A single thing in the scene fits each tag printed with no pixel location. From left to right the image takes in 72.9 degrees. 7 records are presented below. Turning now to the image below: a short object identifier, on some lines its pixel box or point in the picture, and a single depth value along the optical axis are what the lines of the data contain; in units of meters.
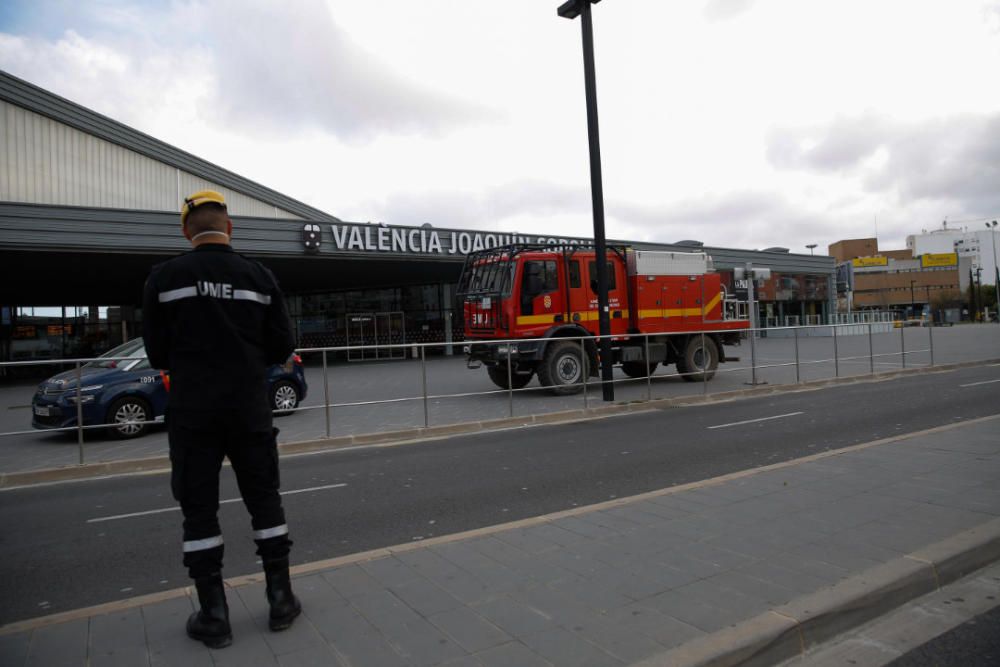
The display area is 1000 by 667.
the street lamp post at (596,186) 12.84
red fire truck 14.42
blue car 9.70
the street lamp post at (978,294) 91.61
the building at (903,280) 108.69
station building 21.38
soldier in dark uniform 3.13
